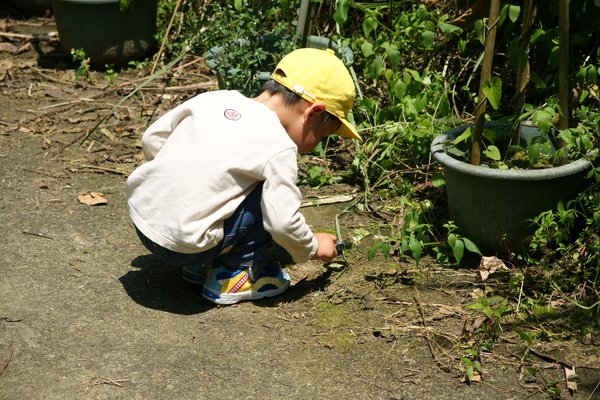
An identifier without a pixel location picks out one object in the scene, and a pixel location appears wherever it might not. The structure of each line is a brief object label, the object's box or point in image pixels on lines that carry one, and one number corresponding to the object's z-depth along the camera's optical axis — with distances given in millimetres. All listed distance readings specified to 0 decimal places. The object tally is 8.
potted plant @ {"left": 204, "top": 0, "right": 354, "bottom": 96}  4645
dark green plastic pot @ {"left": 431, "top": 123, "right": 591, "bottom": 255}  3398
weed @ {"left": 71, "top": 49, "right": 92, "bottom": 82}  5762
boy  3143
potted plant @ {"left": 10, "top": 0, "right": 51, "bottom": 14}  7023
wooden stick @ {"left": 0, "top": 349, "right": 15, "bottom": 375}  2943
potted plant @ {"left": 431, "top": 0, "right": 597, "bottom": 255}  3395
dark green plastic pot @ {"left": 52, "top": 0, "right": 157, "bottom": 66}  5758
